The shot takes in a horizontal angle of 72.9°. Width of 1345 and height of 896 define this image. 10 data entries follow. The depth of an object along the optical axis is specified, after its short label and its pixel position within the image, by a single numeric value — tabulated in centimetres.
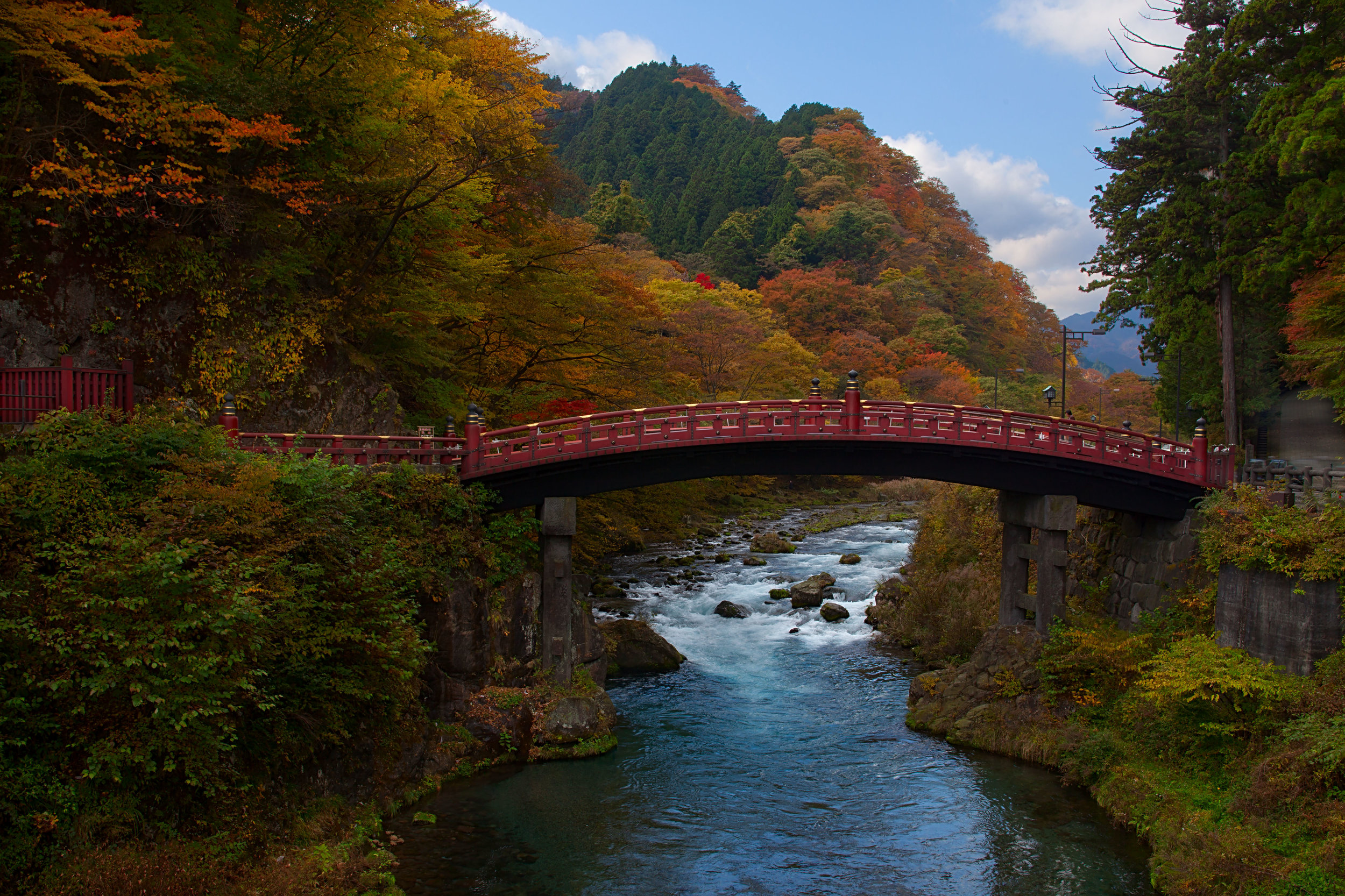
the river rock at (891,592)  3034
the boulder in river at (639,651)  2575
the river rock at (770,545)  4109
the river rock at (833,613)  3066
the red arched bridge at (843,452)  2097
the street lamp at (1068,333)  3419
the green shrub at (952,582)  2617
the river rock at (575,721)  1955
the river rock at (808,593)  3228
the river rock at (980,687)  2067
